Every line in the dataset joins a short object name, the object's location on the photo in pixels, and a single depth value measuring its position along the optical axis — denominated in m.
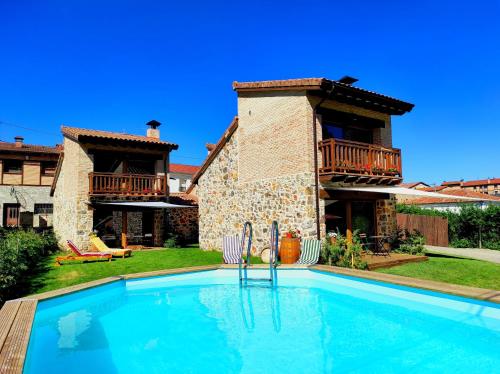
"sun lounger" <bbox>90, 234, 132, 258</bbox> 16.50
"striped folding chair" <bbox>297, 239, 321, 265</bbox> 12.62
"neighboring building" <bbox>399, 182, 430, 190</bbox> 56.72
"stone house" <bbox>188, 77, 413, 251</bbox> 13.73
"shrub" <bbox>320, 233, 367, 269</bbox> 12.09
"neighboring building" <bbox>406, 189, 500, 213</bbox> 34.96
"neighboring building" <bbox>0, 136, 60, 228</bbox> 29.06
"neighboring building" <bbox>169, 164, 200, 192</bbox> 49.34
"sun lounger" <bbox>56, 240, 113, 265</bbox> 15.13
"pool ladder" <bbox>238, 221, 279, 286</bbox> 11.06
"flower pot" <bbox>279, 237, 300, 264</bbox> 12.83
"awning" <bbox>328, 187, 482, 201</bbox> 13.66
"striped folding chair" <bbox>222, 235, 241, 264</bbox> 13.36
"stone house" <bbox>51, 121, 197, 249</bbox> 20.52
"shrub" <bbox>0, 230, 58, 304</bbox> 8.62
